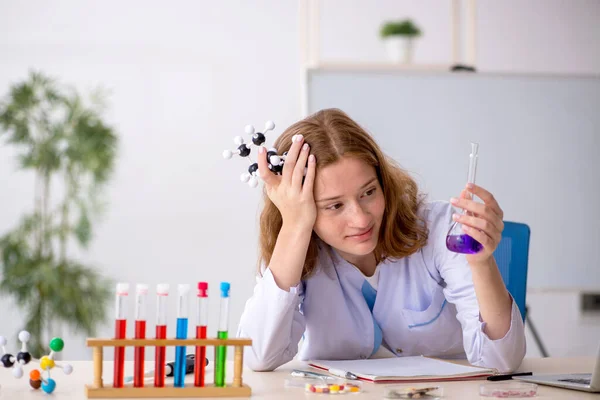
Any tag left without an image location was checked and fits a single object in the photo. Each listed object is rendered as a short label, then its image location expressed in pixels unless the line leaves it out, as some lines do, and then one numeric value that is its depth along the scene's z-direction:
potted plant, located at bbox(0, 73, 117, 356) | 3.77
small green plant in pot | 3.74
